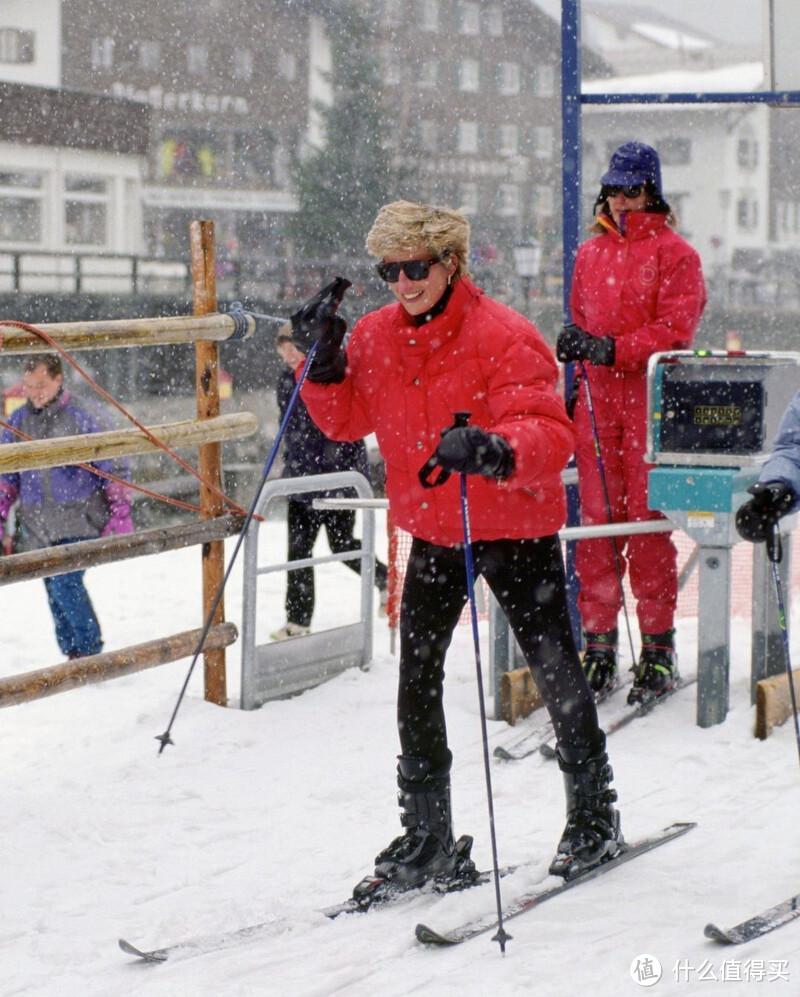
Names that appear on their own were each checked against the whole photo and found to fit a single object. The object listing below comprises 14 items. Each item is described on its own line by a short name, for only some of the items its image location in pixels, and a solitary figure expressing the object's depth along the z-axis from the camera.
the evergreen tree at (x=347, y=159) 100.09
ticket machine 11.15
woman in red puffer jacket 7.42
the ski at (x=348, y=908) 7.16
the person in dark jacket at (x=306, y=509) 14.53
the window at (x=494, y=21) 129.30
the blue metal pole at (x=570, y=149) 12.73
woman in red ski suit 11.55
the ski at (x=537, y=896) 7.10
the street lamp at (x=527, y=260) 64.27
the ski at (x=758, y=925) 6.99
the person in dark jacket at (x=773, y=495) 7.38
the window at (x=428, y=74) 124.00
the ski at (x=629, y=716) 10.80
